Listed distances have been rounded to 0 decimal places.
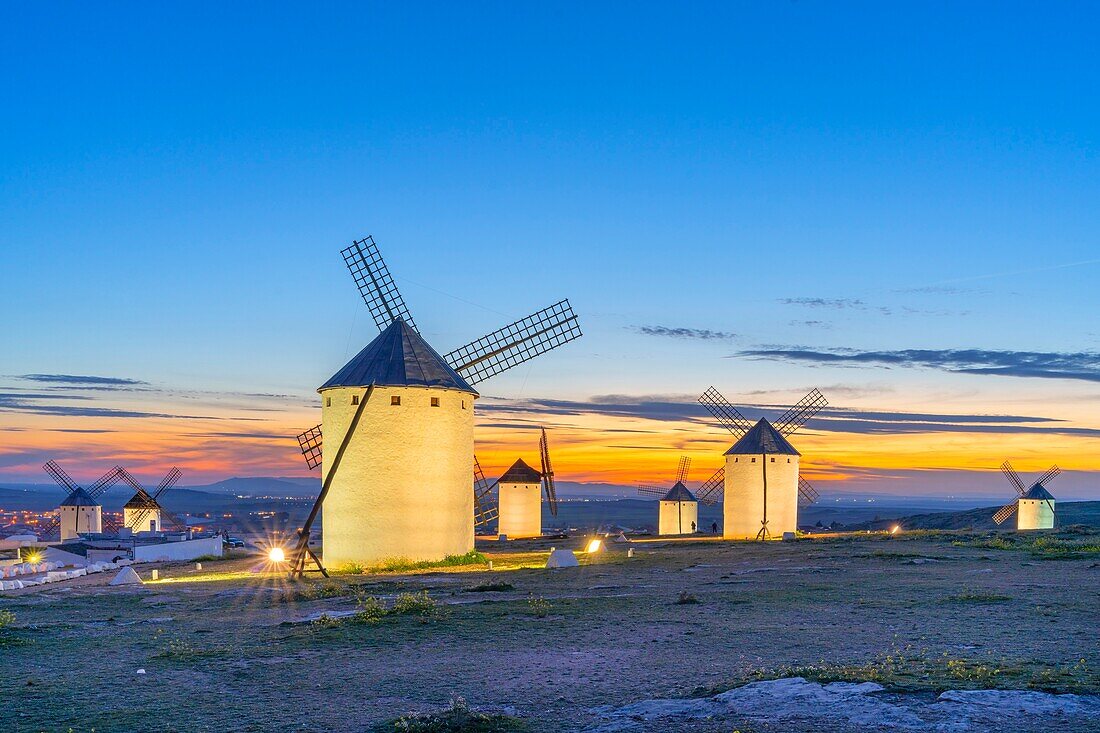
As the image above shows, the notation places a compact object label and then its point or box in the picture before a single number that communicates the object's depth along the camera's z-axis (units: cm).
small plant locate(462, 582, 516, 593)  2019
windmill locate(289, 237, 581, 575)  2752
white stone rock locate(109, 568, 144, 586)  2466
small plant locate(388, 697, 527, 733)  808
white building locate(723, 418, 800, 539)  5012
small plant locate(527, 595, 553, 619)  1596
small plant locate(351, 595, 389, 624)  1512
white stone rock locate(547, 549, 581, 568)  2759
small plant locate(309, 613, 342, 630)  1471
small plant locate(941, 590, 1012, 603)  1642
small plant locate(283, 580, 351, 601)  1995
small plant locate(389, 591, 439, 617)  1600
